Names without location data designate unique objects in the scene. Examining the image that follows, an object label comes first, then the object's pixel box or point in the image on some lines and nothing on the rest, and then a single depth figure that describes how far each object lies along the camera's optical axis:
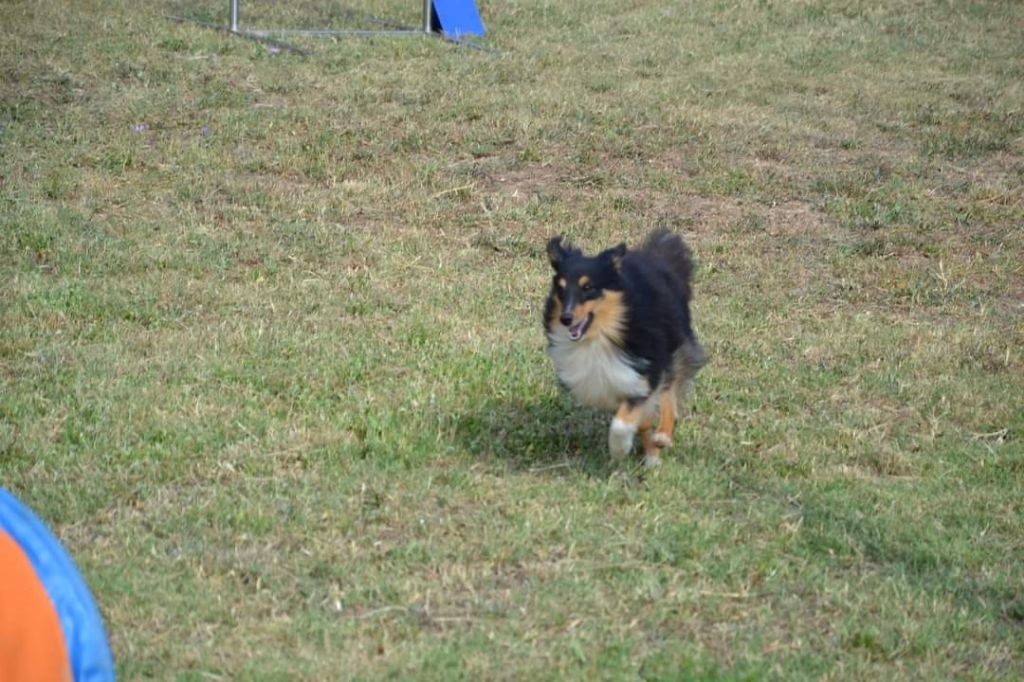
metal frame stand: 29.48
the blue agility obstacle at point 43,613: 8.05
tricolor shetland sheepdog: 12.74
